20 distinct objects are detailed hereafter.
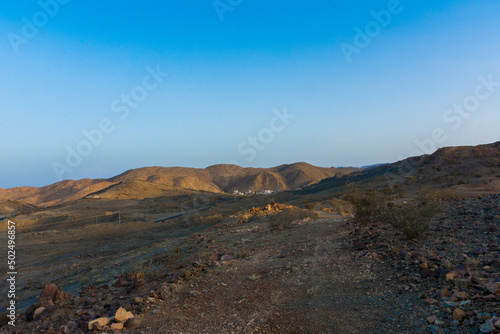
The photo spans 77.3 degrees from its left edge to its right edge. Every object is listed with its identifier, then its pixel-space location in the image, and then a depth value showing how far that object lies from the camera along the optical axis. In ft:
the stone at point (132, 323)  15.89
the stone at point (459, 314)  12.89
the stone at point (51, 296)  20.72
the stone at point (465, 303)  13.61
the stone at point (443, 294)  14.87
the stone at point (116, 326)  15.55
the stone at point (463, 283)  15.20
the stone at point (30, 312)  19.66
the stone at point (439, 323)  13.07
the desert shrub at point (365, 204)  38.42
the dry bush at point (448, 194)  61.36
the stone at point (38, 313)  19.23
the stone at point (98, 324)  15.49
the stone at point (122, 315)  16.24
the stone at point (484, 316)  12.20
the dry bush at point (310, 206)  71.06
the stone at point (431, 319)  13.39
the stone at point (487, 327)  11.44
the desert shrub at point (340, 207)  67.82
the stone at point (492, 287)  13.66
